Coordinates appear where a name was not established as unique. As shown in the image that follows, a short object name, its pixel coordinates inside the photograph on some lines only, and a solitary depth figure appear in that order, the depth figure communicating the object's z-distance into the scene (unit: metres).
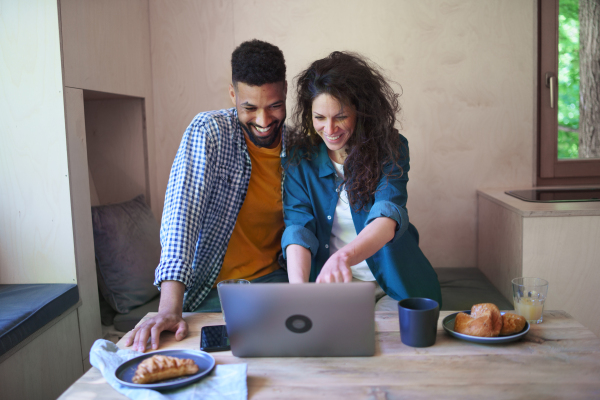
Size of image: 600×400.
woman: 1.34
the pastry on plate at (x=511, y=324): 0.96
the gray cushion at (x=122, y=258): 1.88
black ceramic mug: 0.92
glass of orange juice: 1.05
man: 1.29
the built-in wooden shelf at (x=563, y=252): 1.71
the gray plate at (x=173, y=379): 0.80
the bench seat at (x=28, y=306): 1.33
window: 2.23
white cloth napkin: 0.78
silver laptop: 0.84
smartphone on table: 0.95
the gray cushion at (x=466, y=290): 1.78
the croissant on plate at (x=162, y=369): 0.81
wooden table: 0.78
